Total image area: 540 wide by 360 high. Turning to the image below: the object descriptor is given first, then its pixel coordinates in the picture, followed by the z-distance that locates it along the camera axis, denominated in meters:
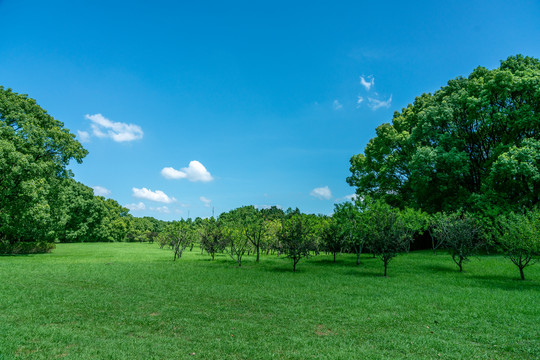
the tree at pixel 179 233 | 30.00
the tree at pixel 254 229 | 25.60
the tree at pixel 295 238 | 20.62
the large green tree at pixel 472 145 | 26.22
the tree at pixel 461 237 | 19.06
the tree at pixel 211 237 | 27.84
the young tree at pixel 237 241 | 24.30
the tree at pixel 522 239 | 15.58
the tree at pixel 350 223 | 23.09
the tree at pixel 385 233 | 17.98
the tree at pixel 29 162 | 25.16
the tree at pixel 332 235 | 25.02
